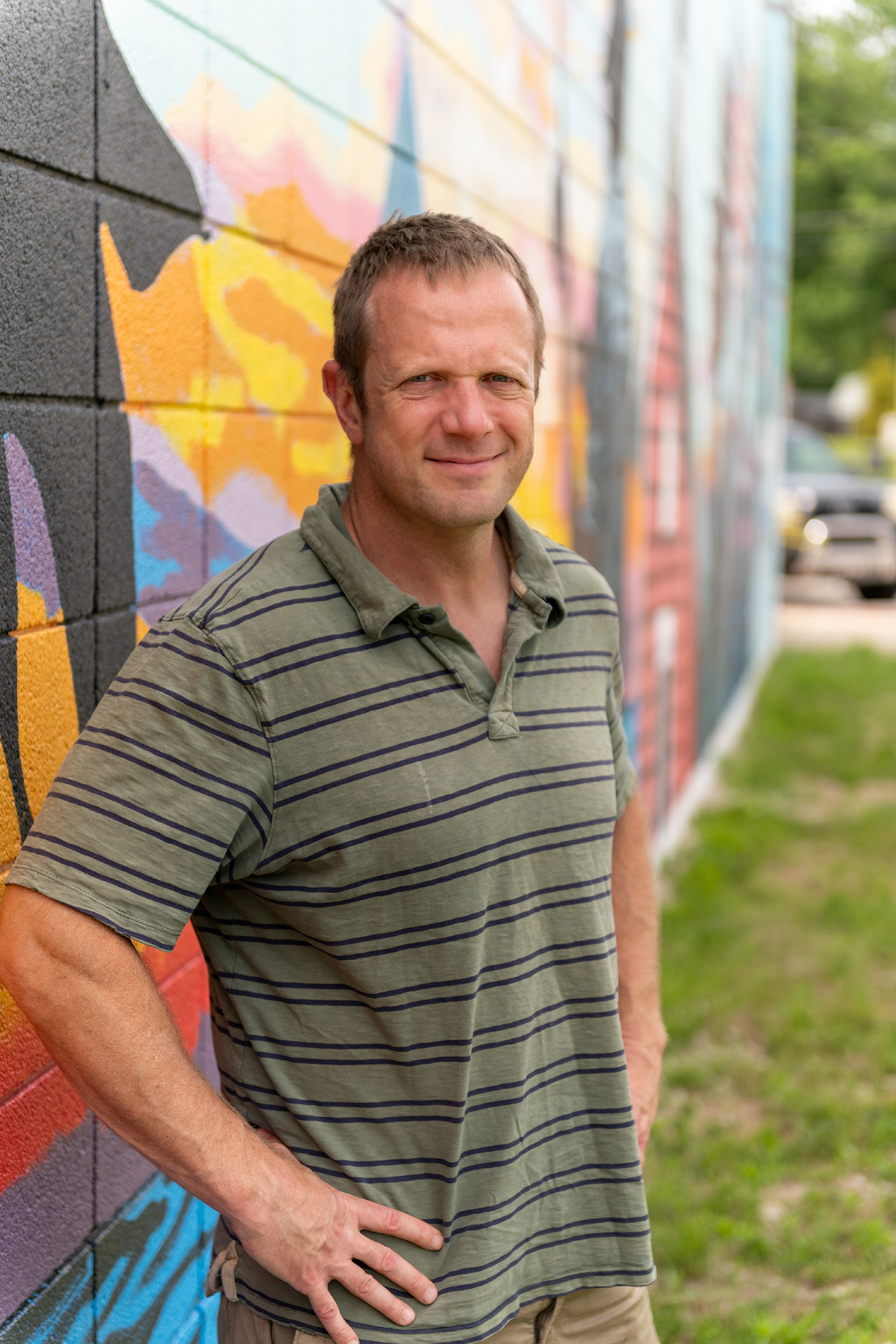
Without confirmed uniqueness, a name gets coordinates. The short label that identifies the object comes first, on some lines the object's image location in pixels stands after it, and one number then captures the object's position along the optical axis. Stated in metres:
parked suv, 15.94
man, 1.40
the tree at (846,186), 34.94
